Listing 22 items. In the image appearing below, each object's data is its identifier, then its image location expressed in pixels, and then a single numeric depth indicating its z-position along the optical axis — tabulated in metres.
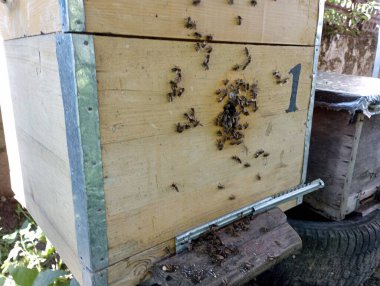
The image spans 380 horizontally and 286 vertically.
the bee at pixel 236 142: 1.05
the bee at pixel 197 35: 0.87
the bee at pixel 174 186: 0.95
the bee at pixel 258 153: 1.15
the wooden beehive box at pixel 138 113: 0.75
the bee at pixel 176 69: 0.85
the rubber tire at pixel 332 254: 1.45
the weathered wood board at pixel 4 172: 2.19
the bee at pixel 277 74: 1.10
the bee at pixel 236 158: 1.08
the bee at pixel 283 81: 1.13
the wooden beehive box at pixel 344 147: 1.36
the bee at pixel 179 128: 0.90
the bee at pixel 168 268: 0.95
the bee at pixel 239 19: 0.95
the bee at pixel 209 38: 0.90
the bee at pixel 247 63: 1.00
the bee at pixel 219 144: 1.02
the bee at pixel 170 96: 0.86
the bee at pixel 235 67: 0.98
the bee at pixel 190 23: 0.85
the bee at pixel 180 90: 0.87
